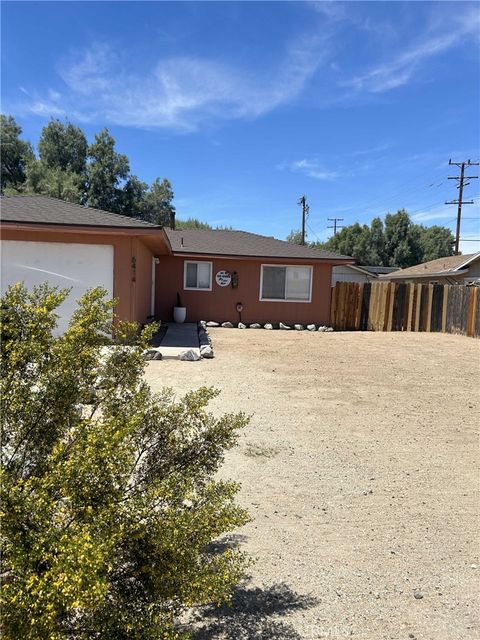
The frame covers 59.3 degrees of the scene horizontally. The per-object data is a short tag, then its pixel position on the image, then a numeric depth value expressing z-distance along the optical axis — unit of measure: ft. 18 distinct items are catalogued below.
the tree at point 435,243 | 182.39
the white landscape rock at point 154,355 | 28.43
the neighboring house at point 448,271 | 82.64
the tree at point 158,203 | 128.36
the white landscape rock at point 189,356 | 28.96
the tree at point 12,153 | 117.50
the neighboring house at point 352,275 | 122.88
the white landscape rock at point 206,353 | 30.48
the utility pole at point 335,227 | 193.50
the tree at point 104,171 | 117.19
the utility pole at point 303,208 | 133.24
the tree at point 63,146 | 119.24
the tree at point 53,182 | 106.11
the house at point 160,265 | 31.63
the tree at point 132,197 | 121.80
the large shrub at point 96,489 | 4.33
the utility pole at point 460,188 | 109.19
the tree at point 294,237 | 221.25
